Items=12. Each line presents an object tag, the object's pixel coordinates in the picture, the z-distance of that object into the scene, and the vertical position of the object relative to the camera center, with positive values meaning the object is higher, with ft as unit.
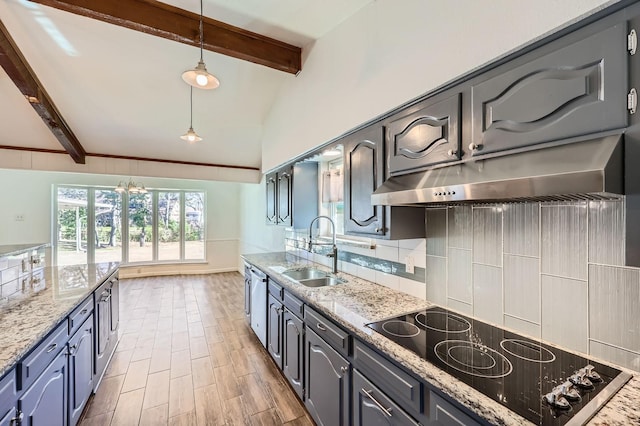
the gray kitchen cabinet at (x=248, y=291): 11.39 -3.17
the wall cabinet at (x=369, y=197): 5.82 +0.37
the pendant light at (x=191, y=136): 9.46 +2.56
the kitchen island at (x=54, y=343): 4.09 -2.37
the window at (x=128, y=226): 19.72 -0.95
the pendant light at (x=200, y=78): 6.11 +2.96
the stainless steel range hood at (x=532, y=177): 2.69 +0.42
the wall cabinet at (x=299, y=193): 10.78 +0.76
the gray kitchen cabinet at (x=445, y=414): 3.14 -2.30
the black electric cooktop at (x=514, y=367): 2.87 -1.94
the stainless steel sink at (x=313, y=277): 8.65 -2.06
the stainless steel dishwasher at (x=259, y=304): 9.53 -3.21
